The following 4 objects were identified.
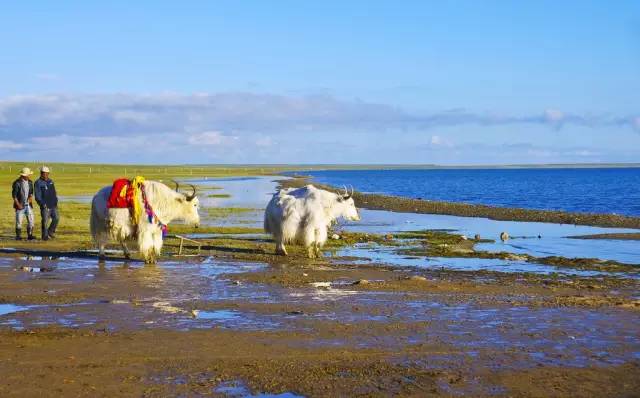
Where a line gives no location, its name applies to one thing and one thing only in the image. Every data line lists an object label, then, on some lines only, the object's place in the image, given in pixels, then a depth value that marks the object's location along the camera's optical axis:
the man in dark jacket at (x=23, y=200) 18.06
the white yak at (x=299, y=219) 15.95
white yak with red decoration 14.00
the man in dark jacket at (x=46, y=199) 18.08
